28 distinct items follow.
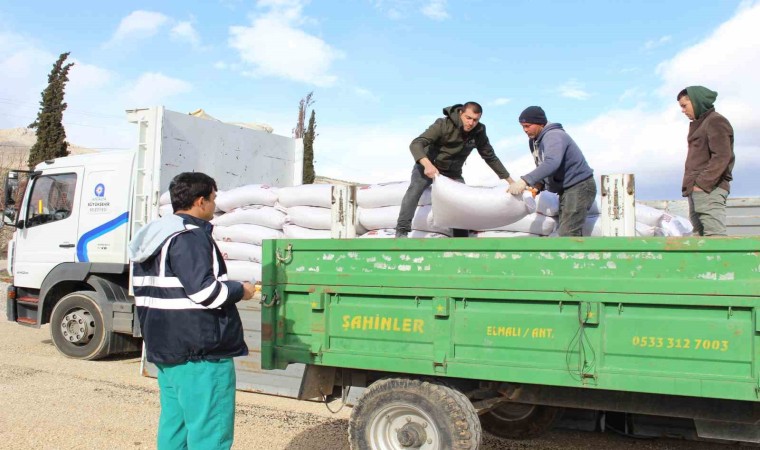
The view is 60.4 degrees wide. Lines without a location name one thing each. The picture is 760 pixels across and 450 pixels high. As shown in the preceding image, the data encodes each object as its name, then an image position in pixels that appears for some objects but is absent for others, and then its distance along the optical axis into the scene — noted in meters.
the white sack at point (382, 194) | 5.14
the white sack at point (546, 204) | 4.47
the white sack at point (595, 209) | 4.54
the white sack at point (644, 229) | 4.36
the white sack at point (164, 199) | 6.79
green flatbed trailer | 2.91
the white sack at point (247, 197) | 6.22
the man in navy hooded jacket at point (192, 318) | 2.93
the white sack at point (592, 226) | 4.39
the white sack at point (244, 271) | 6.02
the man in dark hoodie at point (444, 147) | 4.67
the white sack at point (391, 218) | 4.82
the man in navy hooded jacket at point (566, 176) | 4.11
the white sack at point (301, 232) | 5.77
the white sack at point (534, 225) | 4.48
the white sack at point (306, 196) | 5.75
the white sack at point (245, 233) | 6.11
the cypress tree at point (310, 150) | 20.66
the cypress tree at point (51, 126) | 20.58
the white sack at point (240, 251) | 6.12
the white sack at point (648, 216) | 4.45
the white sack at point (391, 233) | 4.81
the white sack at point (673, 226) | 4.49
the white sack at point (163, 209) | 6.70
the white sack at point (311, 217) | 5.74
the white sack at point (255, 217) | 6.09
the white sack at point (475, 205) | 4.19
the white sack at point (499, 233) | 4.48
